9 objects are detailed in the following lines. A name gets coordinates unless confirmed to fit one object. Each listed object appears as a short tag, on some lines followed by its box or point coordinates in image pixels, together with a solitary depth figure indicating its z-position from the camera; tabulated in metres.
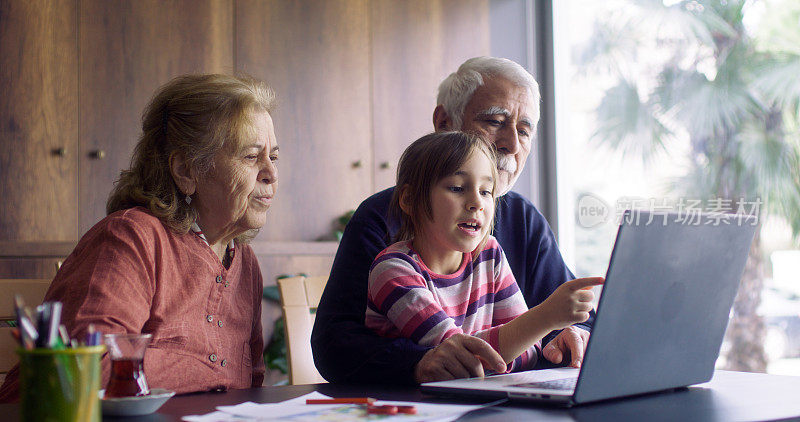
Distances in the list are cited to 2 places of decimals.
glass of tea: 0.83
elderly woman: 1.25
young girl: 1.16
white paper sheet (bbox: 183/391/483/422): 0.75
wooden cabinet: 2.85
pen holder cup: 0.64
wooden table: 0.81
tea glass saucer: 0.82
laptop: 0.79
